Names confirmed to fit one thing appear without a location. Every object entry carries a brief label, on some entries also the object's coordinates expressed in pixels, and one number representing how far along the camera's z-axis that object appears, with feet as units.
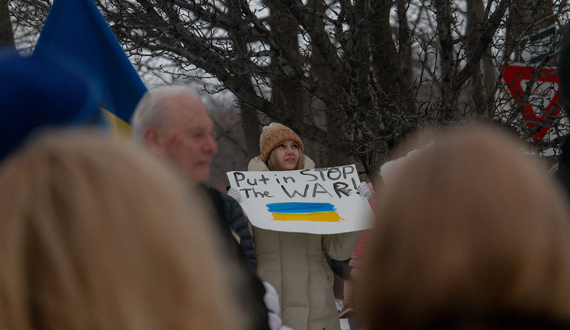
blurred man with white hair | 20.98
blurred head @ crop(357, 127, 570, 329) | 9.87
